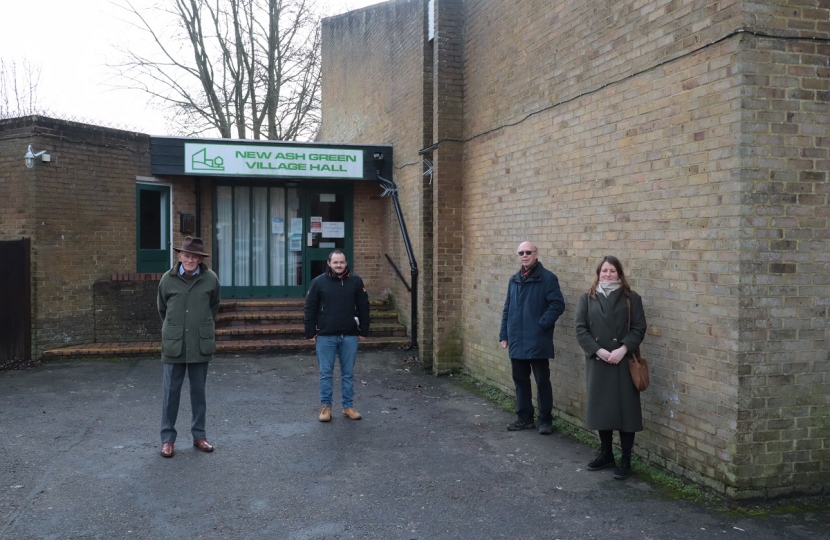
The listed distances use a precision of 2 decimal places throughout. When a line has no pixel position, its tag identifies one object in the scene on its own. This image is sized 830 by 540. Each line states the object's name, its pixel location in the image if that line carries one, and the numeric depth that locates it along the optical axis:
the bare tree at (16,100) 25.77
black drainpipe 10.47
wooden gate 9.52
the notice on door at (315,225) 13.02
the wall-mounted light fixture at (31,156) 9.99
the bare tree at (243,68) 19.84
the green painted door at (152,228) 11.55
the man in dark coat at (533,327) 6.27
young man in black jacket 6.79
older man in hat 5.78
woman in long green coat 4.96
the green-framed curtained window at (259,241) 12.71
